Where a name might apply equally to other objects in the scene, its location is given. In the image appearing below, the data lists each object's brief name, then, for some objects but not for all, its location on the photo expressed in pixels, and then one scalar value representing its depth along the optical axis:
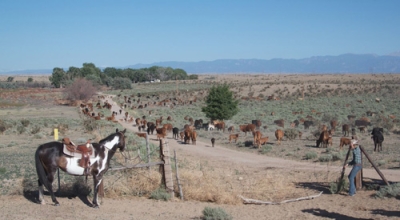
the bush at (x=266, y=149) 25.72
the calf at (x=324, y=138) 25.66
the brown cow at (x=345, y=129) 31.54
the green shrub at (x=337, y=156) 21.39
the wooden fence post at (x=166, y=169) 13.27
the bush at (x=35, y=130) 32.61
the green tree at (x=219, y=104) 41.69
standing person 13.74
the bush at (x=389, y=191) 13.11
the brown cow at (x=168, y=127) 37.22
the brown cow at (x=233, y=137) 30.53
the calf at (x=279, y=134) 28.40
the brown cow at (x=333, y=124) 35.00
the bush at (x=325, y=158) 21.62
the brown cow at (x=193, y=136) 30.14
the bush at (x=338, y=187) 14.33
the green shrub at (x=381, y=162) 19.66
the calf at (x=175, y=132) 33.75
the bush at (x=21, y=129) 32.76
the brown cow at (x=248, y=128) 33.58
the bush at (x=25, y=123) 37.74
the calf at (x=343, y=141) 24.37
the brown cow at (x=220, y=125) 37.84
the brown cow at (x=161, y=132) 32.47
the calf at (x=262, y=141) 27.36
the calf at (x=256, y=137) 27.71
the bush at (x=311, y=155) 22.84
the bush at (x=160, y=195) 13.11
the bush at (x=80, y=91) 73.94
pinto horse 11.49
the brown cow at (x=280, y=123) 38.52
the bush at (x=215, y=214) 10.77
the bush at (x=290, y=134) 30.09
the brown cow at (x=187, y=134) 30.20
